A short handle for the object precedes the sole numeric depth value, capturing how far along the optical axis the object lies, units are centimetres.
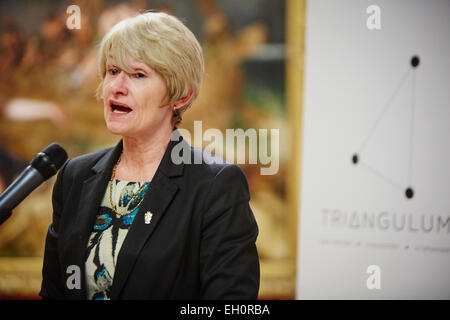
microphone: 292
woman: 301
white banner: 361
